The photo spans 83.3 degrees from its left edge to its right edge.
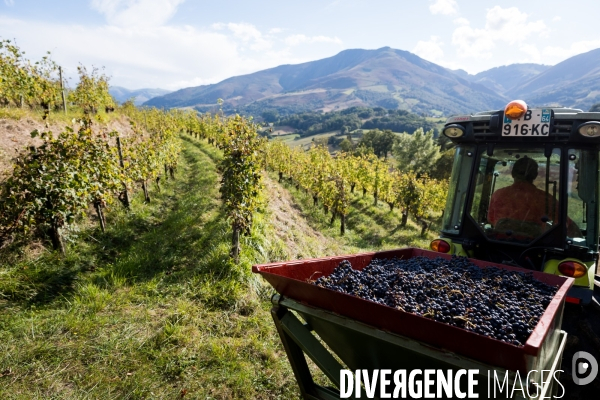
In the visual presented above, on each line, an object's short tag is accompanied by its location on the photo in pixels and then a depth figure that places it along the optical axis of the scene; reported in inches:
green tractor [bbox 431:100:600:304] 134.6
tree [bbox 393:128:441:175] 1704.0
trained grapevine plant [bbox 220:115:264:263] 250.2
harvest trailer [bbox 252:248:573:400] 61.3
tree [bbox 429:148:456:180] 1259.8
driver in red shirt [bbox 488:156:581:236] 143.9
